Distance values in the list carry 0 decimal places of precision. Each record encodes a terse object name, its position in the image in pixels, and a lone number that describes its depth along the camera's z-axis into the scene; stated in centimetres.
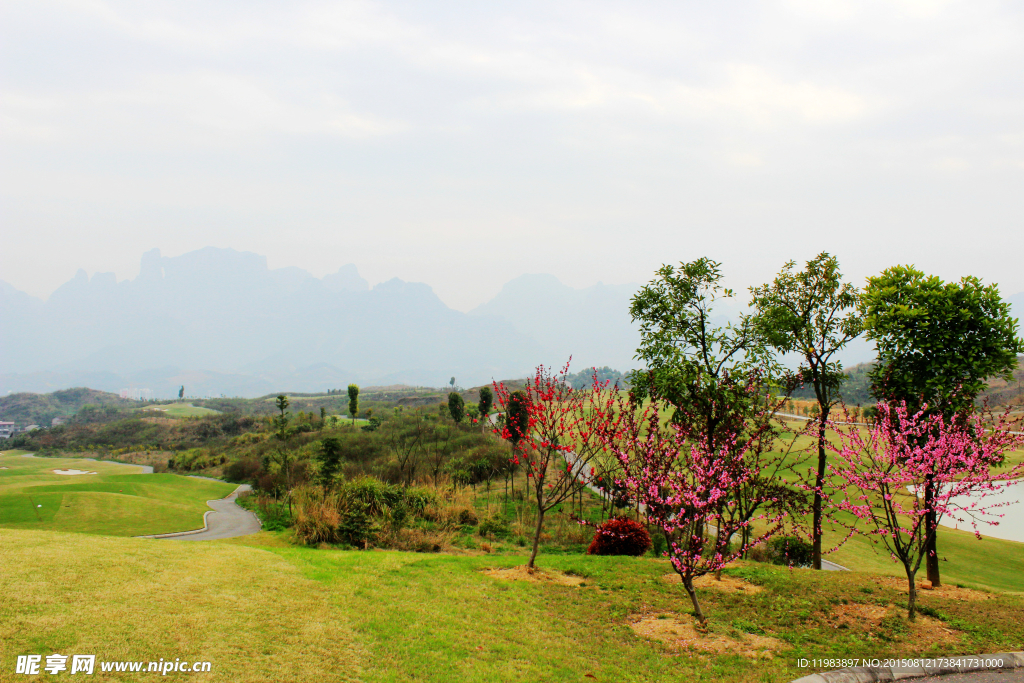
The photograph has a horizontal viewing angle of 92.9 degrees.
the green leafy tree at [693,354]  1073
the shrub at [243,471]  3519
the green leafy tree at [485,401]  3758
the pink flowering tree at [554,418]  1055
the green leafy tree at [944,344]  942
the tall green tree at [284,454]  2368
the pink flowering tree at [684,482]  724
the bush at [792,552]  1565
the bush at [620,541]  1321
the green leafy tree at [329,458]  2019
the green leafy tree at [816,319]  1266
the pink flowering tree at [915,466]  751
